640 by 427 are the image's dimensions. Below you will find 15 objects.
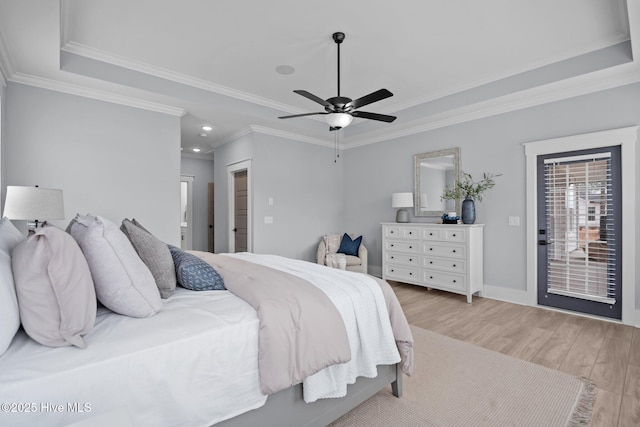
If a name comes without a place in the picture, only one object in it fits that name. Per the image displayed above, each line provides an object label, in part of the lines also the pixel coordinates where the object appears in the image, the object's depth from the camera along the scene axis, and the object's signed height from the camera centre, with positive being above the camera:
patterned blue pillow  1.79 -0.38
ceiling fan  2.75 +0.99
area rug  1.80 -1.21
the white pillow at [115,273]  1.31 -0.27
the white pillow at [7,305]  0.97 -0.31
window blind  3.37 -0.19
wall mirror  4.61 +0.50
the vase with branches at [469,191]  4.20 +0.28
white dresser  4.11 -0.65
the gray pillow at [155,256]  1.64 -0.25
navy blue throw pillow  5.36 -0.61
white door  7.11 -0.02
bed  0.95 -0.57
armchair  5.16 -0.75
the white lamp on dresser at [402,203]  4.94 +0.12
